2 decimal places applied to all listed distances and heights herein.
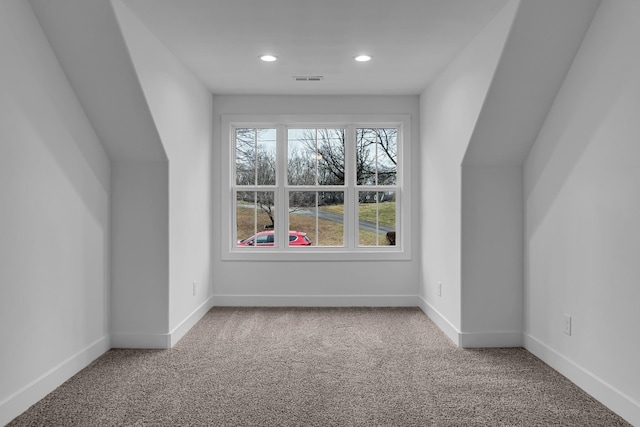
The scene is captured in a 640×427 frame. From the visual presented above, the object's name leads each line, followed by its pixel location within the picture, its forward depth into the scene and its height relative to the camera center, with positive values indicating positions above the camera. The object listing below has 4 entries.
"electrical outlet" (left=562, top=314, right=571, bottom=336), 2.99 -0.75
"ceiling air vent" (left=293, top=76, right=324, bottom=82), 4.45 +1.32
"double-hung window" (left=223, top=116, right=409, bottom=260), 5.30 +0.29
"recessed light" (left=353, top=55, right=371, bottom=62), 3.85 +1.32
